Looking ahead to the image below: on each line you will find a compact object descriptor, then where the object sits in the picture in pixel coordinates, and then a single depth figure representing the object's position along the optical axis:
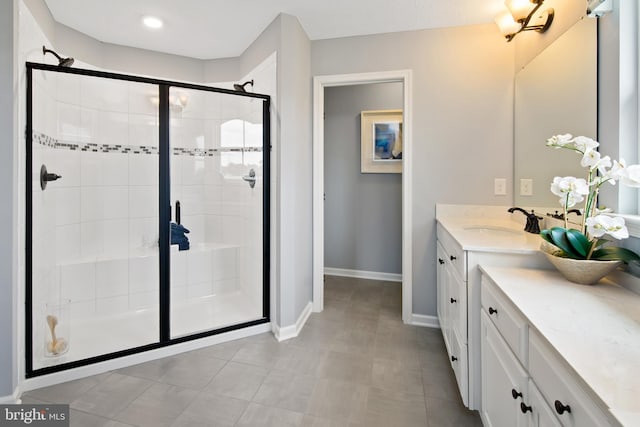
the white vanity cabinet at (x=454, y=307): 1.53
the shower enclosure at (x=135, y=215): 1.91
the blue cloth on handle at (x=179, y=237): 2.47
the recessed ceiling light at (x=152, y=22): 2.38
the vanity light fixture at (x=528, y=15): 1.85
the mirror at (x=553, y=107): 1.47
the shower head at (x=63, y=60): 1.93
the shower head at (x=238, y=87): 2.49
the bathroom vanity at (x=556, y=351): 0.61
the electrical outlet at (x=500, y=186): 2.38
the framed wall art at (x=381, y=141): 3.50
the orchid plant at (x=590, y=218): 1.04
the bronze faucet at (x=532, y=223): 1.90
